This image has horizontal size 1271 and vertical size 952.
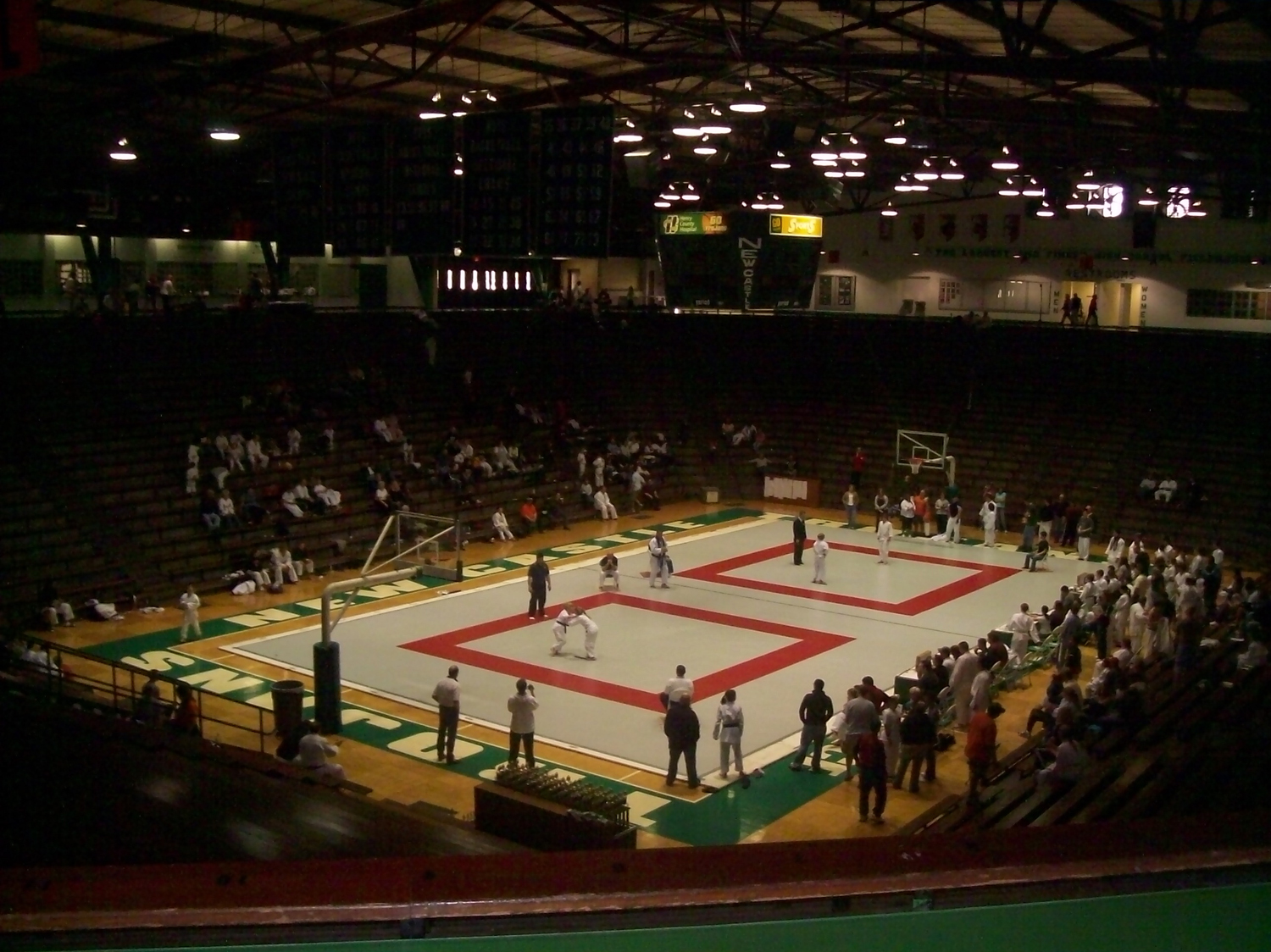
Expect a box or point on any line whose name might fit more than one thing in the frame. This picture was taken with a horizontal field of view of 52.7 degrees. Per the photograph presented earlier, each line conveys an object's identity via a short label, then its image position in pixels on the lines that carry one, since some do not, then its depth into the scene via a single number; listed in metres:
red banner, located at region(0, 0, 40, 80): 8.06
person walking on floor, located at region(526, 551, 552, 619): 22.52
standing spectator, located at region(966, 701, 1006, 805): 14.10
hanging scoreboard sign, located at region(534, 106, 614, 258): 18.64
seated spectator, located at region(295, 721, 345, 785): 13.52
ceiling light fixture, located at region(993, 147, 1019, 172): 26.33
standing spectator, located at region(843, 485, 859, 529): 32.81
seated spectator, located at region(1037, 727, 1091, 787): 12.58
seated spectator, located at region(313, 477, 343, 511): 27.97
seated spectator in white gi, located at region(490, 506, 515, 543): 30.09
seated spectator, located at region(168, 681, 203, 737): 15.13
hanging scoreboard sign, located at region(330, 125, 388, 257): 19.81
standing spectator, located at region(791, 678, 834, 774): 15.58
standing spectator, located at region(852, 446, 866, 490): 34.69
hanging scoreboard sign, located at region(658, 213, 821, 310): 28.59
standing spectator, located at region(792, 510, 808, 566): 27.89
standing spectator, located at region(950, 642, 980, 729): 17.00
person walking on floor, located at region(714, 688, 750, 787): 15.12
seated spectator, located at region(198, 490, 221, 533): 25.73
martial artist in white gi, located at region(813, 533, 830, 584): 25.97
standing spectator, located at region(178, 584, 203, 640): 21.39
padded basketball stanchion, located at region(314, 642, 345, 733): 16.64
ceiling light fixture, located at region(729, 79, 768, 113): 18.23
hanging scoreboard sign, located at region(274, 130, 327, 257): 20.41
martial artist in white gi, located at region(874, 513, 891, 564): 28.25
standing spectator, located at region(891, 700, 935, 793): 15.02
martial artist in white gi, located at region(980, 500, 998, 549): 30.22
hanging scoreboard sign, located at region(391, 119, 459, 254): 19.27
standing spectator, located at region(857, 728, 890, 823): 13.90
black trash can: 16.05
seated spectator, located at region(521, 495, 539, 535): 30.83
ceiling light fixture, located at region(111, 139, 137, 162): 25.22
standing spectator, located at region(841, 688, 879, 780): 15.01
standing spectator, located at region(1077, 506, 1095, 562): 28.95
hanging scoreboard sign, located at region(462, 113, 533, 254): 18.95
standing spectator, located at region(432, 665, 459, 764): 15.73
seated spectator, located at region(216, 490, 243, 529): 26.02
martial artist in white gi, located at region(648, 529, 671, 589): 25.50
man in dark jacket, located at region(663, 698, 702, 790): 14.91
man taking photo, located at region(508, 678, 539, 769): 15.34
